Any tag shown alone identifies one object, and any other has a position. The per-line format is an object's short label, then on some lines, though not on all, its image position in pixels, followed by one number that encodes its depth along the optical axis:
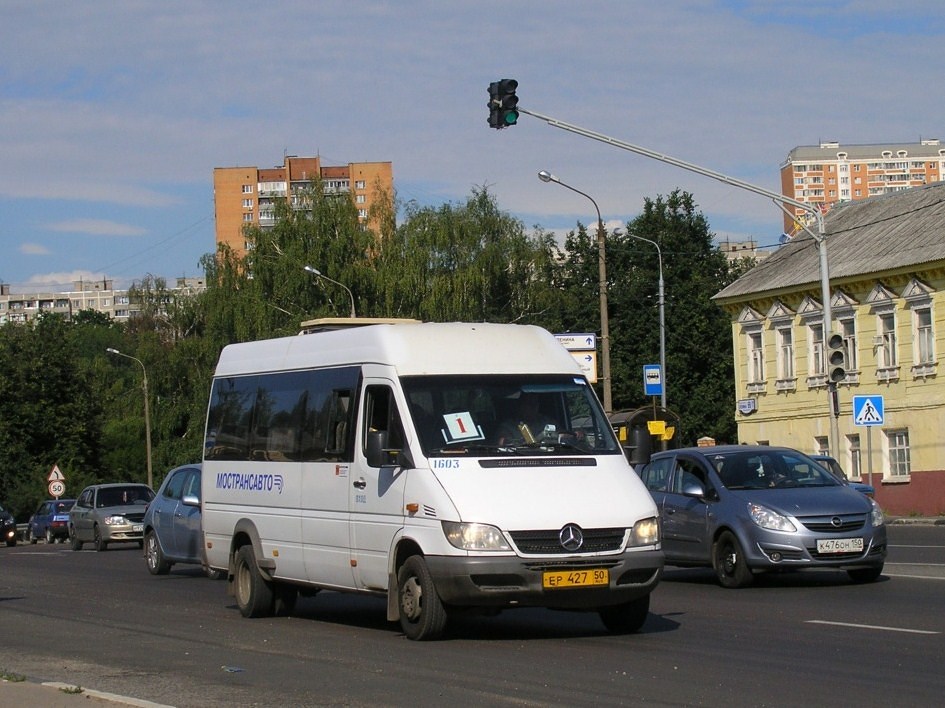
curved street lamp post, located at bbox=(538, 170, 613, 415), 35.38
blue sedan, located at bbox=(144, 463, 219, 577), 23.08
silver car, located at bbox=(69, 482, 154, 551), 37.16
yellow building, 45.69
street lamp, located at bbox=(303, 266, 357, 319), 55.22
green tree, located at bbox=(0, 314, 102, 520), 74.94
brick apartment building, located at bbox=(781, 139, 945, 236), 166.95
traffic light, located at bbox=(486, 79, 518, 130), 23.55
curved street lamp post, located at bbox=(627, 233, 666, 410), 50.97
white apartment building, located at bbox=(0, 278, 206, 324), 78.79
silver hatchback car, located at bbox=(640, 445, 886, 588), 16.58
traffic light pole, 26.15
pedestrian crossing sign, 34.25
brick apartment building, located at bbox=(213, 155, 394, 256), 143.25
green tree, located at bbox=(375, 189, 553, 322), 60.00
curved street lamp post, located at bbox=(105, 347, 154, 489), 69.69
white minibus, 11.80
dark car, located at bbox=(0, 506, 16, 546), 48.78
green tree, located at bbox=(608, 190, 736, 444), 72.38
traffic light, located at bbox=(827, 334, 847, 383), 28.14
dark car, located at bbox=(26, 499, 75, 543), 50.50
